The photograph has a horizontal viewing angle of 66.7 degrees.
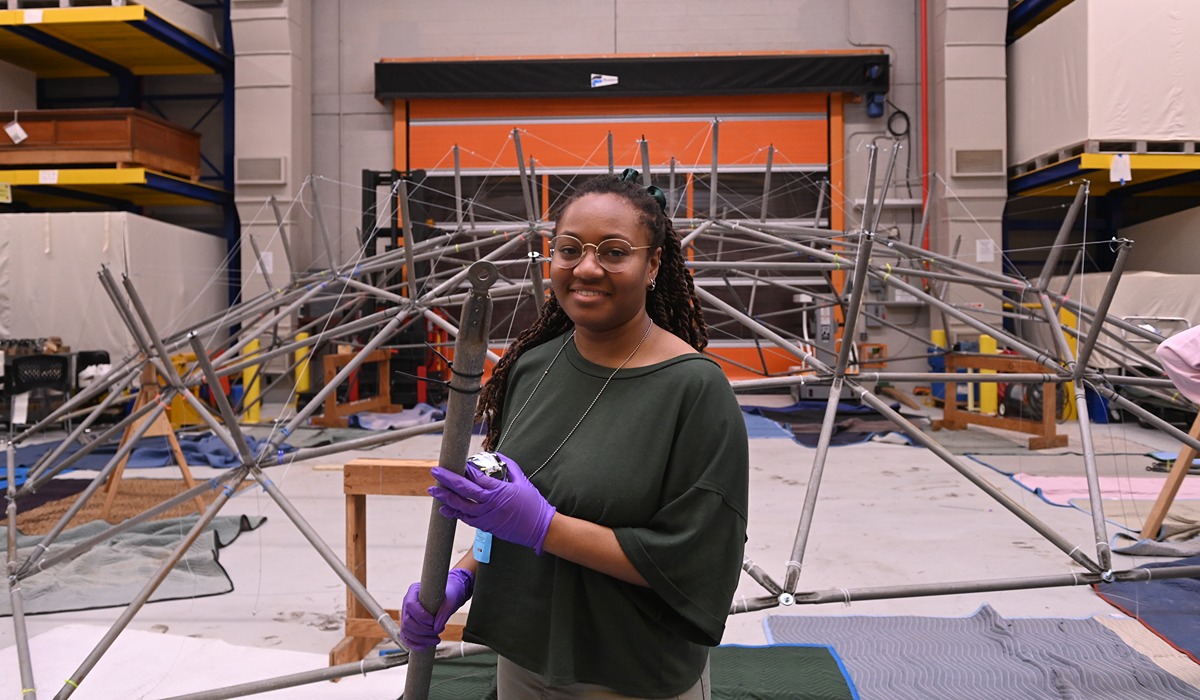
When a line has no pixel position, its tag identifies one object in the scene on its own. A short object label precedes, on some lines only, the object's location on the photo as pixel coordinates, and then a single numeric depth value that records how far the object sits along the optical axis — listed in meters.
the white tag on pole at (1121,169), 5.96
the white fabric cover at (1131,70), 8.73
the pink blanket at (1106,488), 6.11
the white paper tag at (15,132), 10.50
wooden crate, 10.48
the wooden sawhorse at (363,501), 3.43
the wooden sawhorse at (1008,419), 7.89
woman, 1.40
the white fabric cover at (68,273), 9.88
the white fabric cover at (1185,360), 2.95
